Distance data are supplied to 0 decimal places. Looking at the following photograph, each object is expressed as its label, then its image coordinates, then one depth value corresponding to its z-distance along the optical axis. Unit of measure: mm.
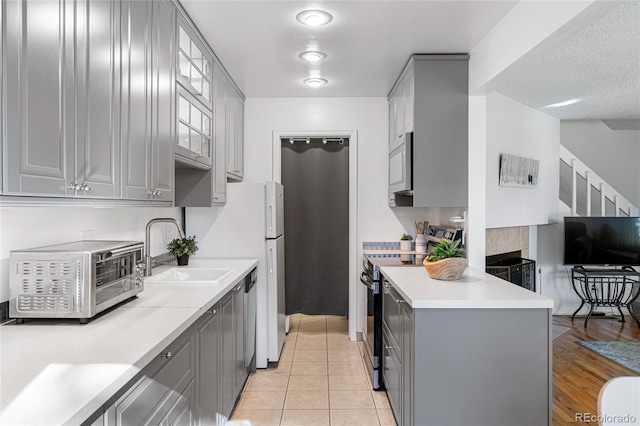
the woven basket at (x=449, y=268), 2488
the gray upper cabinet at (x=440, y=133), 2998
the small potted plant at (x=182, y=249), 2955
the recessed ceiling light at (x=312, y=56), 2883
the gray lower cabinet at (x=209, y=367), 1878
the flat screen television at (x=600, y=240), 4758
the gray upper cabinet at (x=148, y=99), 1703
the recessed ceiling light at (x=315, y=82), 3494
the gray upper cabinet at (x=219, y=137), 2999
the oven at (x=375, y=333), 2938
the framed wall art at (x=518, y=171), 4027
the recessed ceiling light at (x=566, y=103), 4293
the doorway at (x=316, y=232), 4473
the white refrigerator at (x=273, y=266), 3352
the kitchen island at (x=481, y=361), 1941
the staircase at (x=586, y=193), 5086
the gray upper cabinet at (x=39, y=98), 1062
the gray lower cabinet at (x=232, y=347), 2305
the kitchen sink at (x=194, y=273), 2730
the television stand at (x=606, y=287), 4723
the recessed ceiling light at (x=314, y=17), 2287
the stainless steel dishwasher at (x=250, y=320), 2992
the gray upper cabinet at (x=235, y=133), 3453
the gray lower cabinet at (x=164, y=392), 1175
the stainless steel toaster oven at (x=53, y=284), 1445
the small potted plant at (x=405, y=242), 3990
